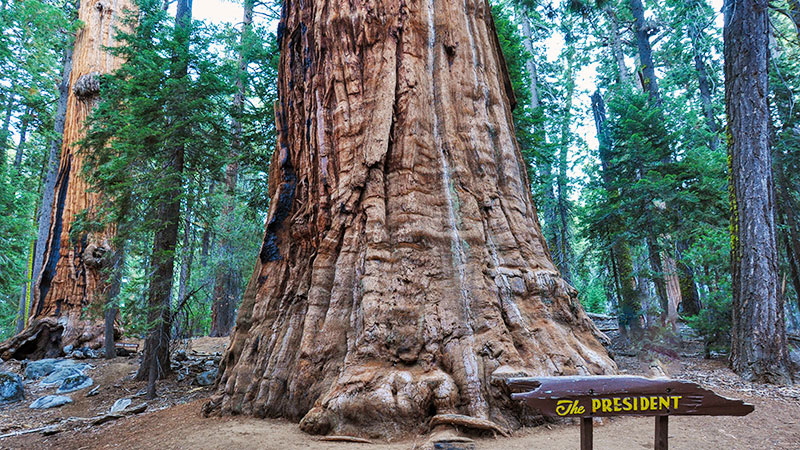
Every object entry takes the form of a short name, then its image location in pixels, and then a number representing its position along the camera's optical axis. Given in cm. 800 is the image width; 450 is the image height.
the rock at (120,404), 692
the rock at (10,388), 794
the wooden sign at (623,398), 262
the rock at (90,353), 1063
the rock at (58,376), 912
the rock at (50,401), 766
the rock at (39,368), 959
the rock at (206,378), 844
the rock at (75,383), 863
